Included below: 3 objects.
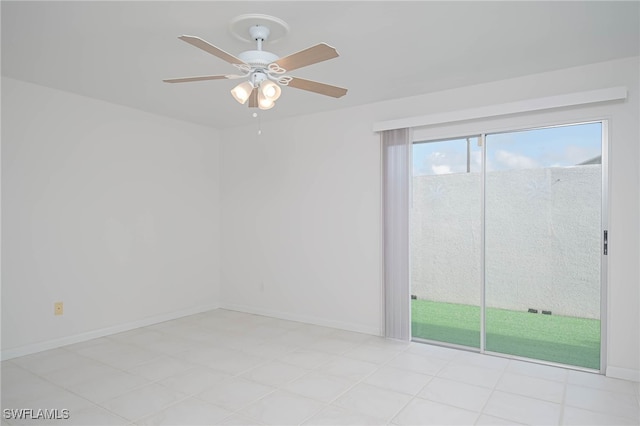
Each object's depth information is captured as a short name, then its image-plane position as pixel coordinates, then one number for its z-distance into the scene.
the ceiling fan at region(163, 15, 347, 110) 2.25
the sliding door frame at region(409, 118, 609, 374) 3.05
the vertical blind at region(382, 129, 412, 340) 3.93
